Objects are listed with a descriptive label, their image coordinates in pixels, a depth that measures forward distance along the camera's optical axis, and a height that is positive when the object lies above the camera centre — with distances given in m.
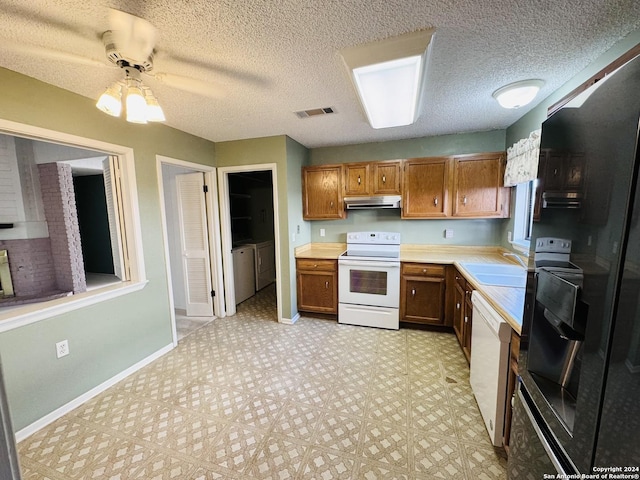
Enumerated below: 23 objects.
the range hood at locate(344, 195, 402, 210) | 3.35 +0.10
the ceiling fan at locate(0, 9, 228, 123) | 1.23 +0.86
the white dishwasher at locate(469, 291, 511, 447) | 1.48 -1.00
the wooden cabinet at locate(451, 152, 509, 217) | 3.01 +0.26
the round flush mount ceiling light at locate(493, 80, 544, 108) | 1.90 +0.89
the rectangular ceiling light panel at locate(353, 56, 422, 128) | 1.62 +0.90
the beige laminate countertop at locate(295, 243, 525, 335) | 1.55 -0.61
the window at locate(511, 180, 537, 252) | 2.77 -0.07
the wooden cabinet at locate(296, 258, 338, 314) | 3.40 -1.02
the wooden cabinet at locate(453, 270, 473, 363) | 2.33 -1.04
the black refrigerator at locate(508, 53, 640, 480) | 0.59 -0.26
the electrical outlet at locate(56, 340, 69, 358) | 1.91 -1.03
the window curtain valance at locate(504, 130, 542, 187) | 2.20 +0.45
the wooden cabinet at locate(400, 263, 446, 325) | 2.99 -1.02
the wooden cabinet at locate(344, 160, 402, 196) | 3.35 +0.42
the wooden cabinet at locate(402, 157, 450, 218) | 3.20 +0.27
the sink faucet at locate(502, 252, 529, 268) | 2.64 -0.55
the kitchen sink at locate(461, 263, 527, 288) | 2.07 -0.61
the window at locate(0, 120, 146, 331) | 2.36 -0.09
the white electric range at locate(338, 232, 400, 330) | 3.12 -1.00
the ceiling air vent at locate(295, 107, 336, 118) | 2.40 +0.95
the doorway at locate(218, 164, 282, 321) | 3.45 -0.41
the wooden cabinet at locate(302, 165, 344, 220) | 3.58 +0.25
